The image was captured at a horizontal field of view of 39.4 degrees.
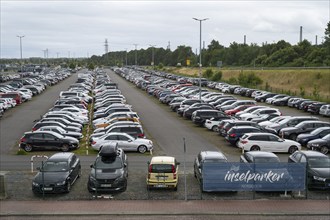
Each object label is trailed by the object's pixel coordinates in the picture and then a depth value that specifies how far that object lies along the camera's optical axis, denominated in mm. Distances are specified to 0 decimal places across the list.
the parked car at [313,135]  30719
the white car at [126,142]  27983
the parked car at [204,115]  38750
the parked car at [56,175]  19141
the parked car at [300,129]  32781
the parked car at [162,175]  19531
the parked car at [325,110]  44844
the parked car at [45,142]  28828
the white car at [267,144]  28312
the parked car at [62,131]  31062
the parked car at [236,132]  30328
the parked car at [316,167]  19531
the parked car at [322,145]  28484
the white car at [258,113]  39738
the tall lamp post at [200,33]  50375
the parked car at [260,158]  21000
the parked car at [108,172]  19281
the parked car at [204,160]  20219
